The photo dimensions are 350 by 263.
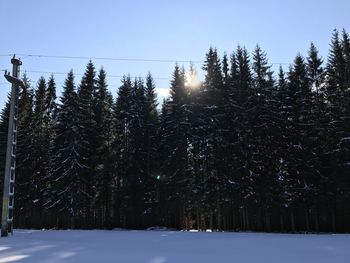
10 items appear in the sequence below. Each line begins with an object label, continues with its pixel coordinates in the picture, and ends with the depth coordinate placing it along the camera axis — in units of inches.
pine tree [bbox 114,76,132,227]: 1611.7
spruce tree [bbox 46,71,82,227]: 1549.0
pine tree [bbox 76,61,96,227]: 1610.5
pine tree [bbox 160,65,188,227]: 1526.8
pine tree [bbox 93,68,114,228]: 1686.8
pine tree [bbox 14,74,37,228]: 1700.3
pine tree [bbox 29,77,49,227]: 1713.8
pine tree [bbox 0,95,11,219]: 1684.3
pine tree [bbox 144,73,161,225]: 1610.5
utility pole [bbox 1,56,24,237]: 861.2
